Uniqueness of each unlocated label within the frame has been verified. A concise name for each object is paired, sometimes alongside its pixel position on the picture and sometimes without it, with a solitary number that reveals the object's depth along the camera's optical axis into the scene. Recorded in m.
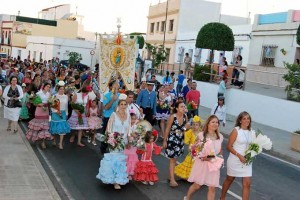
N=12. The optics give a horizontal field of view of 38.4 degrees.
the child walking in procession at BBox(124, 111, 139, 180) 8.66
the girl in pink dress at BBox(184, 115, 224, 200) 7.00
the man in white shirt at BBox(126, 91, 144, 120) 10.01
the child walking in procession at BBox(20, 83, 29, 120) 14.70
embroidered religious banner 12.91
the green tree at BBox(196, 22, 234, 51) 25.38
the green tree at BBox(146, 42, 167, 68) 34.84
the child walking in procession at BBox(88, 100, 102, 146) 11.83
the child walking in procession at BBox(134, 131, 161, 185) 8.47
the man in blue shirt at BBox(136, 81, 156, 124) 13.07
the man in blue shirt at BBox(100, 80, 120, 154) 10.60
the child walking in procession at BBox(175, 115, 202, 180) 8.36
